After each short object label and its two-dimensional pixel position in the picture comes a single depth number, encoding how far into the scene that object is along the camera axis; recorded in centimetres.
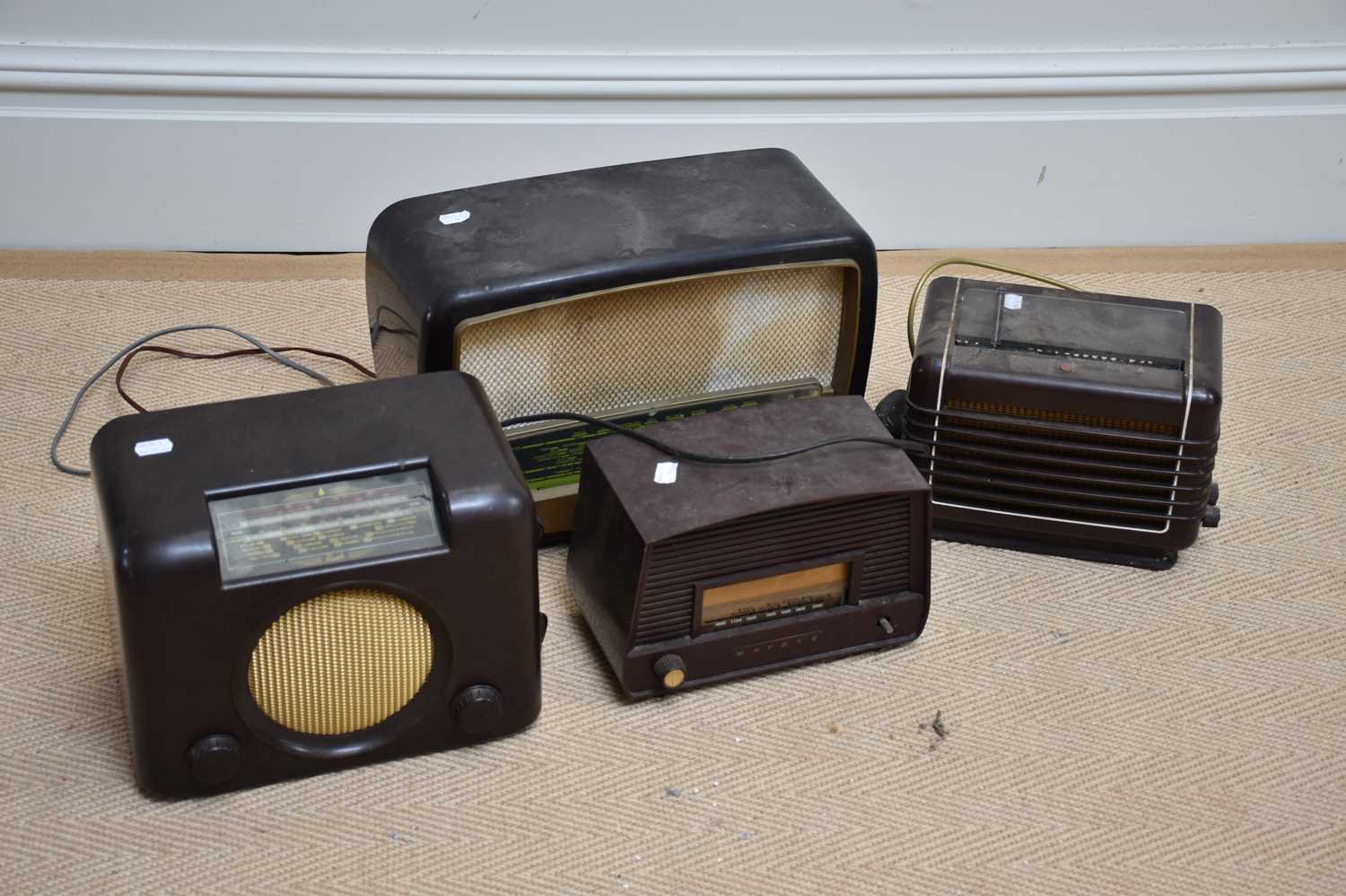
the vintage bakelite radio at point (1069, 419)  145
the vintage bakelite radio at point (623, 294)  138
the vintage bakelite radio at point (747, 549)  130
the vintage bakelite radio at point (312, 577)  114
